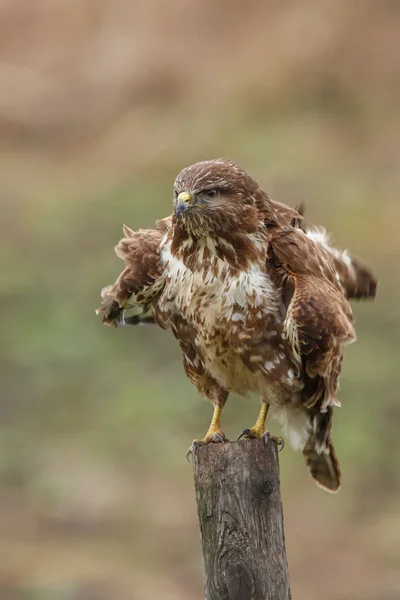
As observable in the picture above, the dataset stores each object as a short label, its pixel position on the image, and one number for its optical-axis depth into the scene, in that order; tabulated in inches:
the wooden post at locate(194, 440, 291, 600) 419.8
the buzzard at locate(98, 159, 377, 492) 458.9
